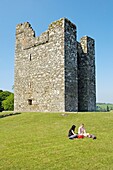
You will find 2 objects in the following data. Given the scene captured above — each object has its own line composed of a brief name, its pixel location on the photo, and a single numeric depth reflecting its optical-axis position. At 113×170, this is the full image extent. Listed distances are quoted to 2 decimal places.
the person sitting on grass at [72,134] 9.94
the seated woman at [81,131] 10.30
